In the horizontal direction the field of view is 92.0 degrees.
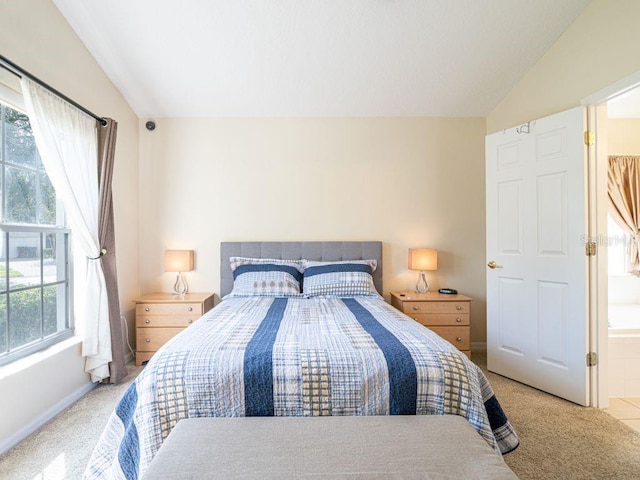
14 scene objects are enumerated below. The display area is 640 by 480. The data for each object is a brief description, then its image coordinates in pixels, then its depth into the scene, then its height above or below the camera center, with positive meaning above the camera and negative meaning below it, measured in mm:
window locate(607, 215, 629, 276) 3294 -113
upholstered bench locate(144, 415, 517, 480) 872 -654
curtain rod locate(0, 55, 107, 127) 1679 +973
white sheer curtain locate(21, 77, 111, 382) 1977 +379
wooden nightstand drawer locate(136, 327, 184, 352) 2785 -862
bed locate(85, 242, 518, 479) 1220 -580
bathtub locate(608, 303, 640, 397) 2295 -939
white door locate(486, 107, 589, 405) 2201 -126
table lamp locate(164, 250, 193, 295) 3010 -191
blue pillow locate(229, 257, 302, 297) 2752 -345
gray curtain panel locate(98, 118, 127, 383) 2455 +23
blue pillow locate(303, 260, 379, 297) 2758 -358
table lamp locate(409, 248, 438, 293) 3074 -191
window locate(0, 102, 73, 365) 1861 -58
